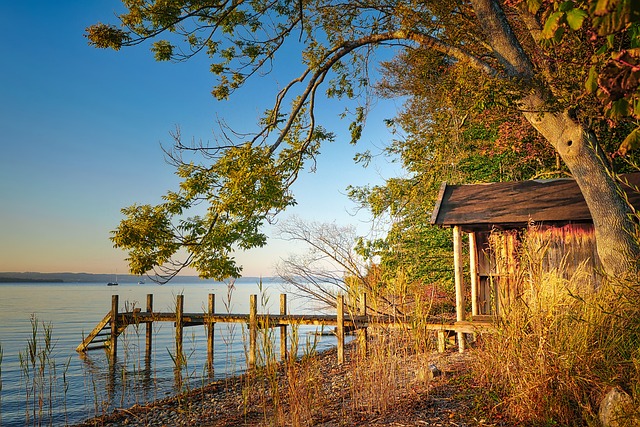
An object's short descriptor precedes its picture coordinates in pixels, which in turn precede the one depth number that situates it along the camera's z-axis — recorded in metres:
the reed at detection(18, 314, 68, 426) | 6.55
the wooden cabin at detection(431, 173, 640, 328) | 12.08
